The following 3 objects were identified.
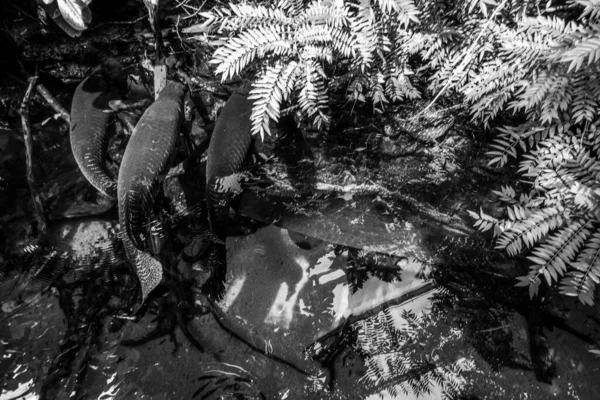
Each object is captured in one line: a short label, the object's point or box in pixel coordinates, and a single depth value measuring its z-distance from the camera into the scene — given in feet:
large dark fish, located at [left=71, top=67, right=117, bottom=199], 8.93
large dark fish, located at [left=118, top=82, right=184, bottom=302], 7.79
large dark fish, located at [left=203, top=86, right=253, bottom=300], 8.34
